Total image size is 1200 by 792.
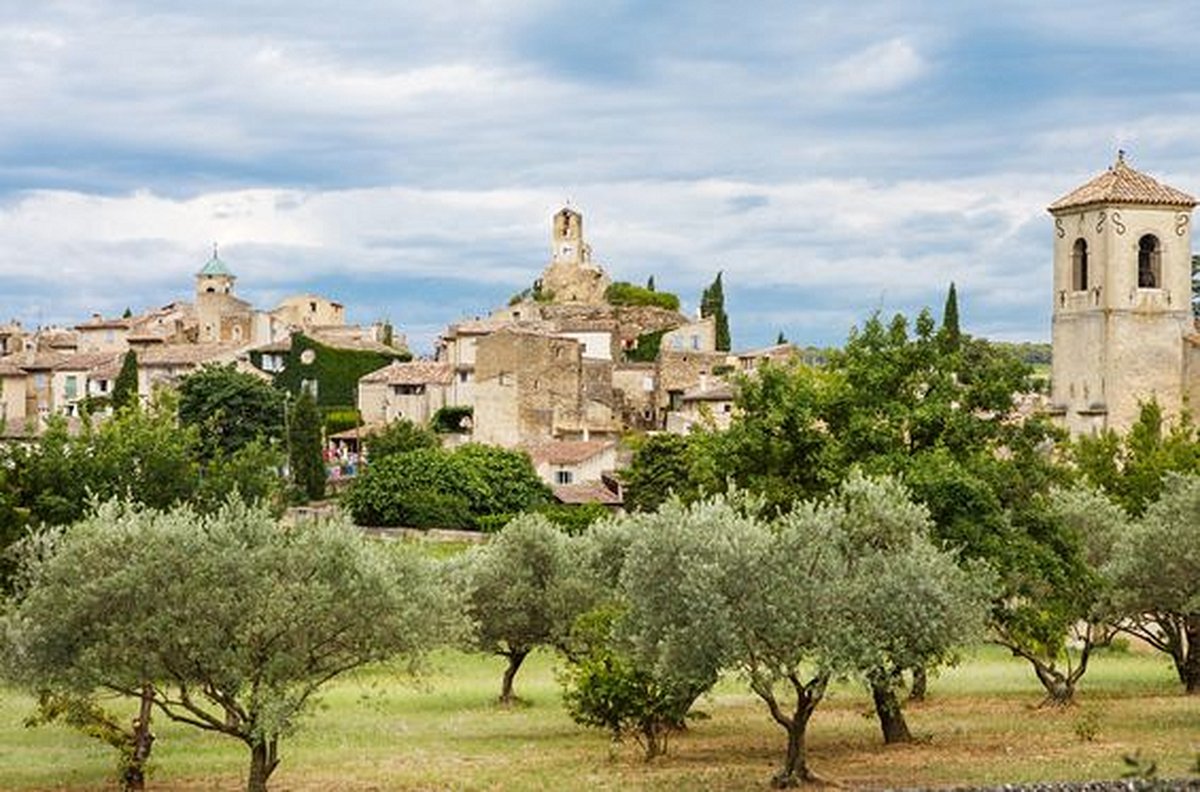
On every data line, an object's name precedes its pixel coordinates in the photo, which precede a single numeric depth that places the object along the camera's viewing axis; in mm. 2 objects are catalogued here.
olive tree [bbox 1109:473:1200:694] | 46281
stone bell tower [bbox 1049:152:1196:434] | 87562
